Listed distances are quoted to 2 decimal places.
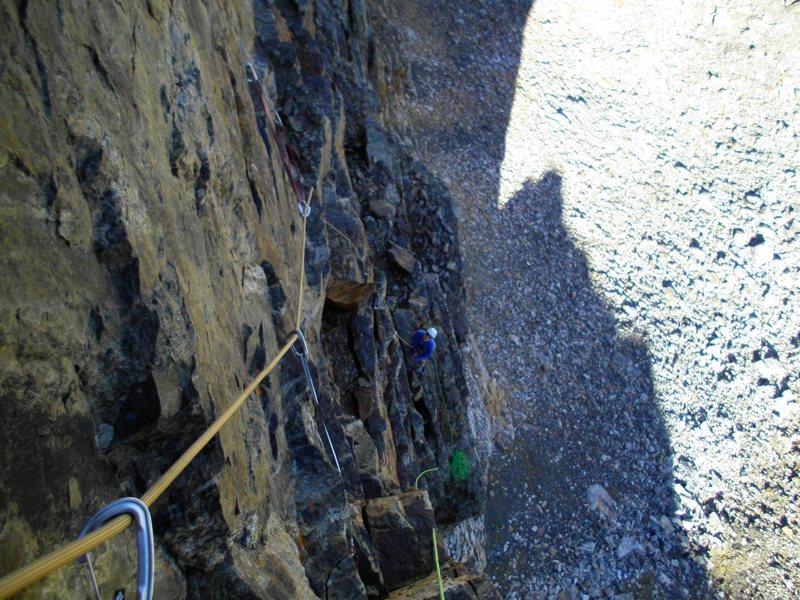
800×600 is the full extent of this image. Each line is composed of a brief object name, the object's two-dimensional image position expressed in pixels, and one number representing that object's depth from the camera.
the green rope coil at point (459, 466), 9.21
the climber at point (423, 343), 8.81
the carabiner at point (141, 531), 1.72
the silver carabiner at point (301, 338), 4.25
